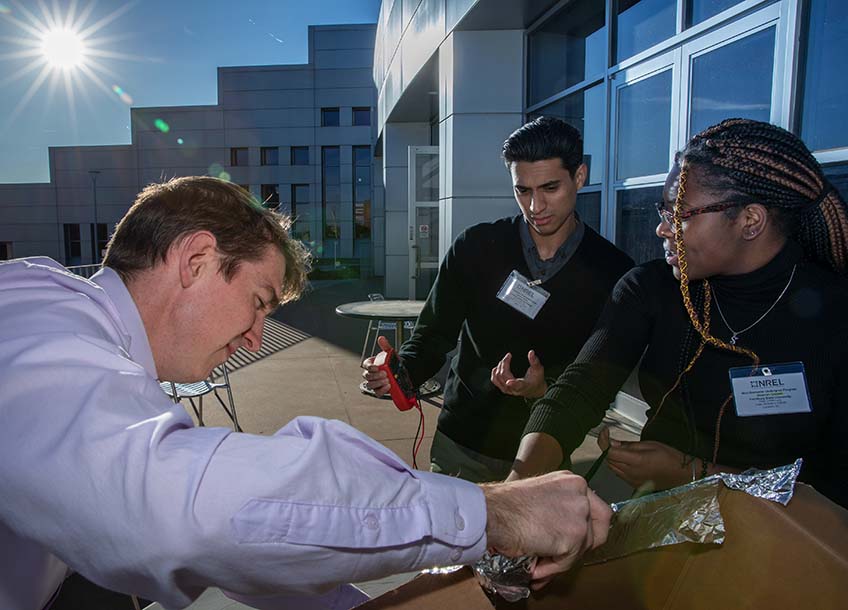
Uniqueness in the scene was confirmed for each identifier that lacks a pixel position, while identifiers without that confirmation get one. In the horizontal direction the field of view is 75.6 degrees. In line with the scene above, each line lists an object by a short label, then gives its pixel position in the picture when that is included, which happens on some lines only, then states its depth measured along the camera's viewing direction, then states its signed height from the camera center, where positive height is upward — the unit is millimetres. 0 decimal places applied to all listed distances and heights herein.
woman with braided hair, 1252 -236
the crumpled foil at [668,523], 824 -440
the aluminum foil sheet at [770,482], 811 -373
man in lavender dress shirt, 514 -255
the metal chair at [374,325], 6091 -1284
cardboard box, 758 -495
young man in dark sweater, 1947 -230
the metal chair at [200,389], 3904 -1098
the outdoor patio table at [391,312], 4949 -695
